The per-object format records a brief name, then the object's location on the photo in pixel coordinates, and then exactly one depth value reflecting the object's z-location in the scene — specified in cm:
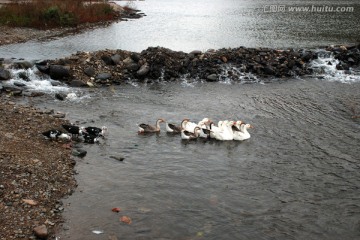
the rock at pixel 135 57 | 2656
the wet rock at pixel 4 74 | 2308
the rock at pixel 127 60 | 2632
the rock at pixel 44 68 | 2427
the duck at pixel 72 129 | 1564
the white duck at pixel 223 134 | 1677
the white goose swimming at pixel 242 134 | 1673
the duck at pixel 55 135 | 1518
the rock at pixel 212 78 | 2586
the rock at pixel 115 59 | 2600
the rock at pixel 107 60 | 2608
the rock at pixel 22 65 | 2441
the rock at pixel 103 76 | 2430
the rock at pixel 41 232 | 947
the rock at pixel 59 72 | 2403
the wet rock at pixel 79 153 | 1437
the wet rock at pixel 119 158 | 1432
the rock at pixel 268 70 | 2702
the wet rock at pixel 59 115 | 1804
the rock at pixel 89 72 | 2461
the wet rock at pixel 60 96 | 2103
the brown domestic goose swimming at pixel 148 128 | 1698
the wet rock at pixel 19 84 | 2268
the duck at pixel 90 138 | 1566
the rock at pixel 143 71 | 2520
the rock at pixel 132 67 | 2570
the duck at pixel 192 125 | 1709
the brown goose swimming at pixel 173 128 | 1725
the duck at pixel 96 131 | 1598
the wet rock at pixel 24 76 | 2373
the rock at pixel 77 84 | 2345
